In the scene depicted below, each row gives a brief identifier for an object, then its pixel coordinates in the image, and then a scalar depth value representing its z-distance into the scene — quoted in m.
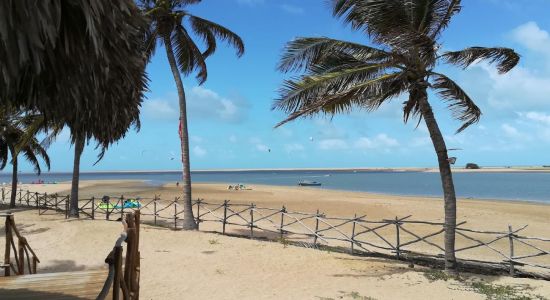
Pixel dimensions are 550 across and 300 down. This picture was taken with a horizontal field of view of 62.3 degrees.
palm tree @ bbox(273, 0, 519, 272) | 9.45
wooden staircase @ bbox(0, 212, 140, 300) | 3.43
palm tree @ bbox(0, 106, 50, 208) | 22.25
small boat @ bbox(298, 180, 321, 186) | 70.79
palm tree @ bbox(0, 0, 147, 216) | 2.65
